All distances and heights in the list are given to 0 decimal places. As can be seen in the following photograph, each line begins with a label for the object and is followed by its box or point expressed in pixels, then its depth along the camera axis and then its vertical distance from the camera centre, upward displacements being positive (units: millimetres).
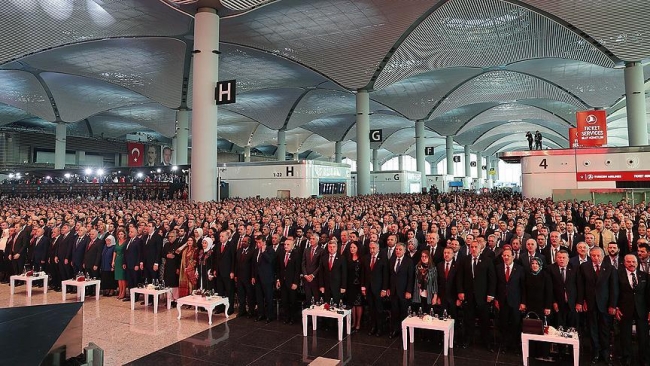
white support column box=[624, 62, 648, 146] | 22281 +5424
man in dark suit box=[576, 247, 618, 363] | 5352 -1263
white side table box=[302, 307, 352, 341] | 6270 -1711
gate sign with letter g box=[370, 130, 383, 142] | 28783 +4975
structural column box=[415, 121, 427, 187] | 43094 +6290
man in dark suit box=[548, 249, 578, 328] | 5562 -1191
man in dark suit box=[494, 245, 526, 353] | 5793 -1346
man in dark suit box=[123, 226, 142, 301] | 8758 -1091
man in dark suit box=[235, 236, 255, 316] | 7402 -1286
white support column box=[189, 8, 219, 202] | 18078 +4289
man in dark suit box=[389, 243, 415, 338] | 6367 -1260
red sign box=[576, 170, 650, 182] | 18297 +1204
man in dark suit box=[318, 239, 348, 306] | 6719 -1155
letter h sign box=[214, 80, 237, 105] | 17375 +4939
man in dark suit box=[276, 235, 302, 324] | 7191 -1260
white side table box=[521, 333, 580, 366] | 5000 -1716
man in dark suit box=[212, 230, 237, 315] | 7723 -1160
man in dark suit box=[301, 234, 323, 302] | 6969 -1096
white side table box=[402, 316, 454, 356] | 5602 -1690
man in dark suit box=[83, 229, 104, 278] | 9039 -1081
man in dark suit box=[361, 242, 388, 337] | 6543 -1275
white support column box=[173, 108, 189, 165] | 34625 +6255
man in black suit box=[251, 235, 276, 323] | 7242 -1280
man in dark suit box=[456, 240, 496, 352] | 5945 -1250
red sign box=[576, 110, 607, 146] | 19844 +3647
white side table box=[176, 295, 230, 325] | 7043 -1668
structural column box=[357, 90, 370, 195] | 30625 +4628
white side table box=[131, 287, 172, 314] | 7616 -1676
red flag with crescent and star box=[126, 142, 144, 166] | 49031 +6322
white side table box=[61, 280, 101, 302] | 8312 -1609
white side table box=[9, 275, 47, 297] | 8793 -1581
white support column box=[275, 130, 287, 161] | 46625 +7290
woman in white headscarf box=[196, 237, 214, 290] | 8120 -1179
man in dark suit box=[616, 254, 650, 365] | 5211 -1341
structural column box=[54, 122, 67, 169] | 39062 +6108
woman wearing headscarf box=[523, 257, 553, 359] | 5613 -1293
